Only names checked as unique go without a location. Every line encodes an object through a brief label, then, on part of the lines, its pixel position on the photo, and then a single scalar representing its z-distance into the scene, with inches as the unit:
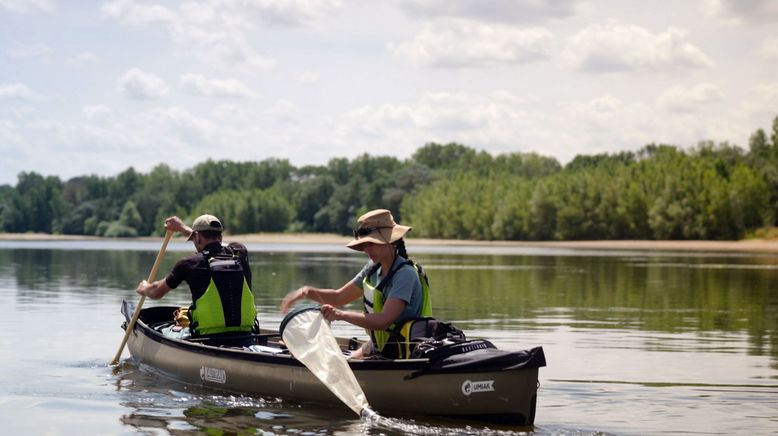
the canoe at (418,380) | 430.0
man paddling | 530.9
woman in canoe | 446.3
